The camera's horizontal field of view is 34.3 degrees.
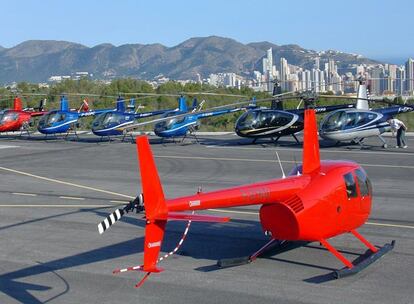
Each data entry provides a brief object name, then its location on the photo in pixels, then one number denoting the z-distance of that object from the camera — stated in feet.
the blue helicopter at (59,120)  123.44
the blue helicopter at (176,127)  109.60
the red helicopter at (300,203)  29.81
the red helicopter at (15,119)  128.06
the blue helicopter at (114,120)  116.16
